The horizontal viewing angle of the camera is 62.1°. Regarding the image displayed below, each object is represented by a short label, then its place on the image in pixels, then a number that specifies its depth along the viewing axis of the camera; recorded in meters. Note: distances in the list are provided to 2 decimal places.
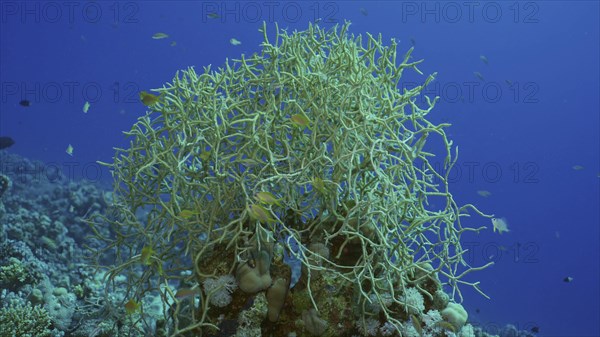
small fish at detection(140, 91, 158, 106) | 3.89
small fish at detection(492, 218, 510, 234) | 5.69
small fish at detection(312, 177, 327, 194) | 3.45
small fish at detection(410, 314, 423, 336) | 3.64
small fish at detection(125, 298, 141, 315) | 3.68
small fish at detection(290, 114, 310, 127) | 3.45
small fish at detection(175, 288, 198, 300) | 3.39
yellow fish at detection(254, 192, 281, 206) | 3.28
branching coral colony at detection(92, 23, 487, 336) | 3.61
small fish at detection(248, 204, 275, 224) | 3.27
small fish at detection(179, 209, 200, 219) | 3.47
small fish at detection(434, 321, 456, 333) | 3.83
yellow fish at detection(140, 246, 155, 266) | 3.51
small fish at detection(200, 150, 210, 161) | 3.72
